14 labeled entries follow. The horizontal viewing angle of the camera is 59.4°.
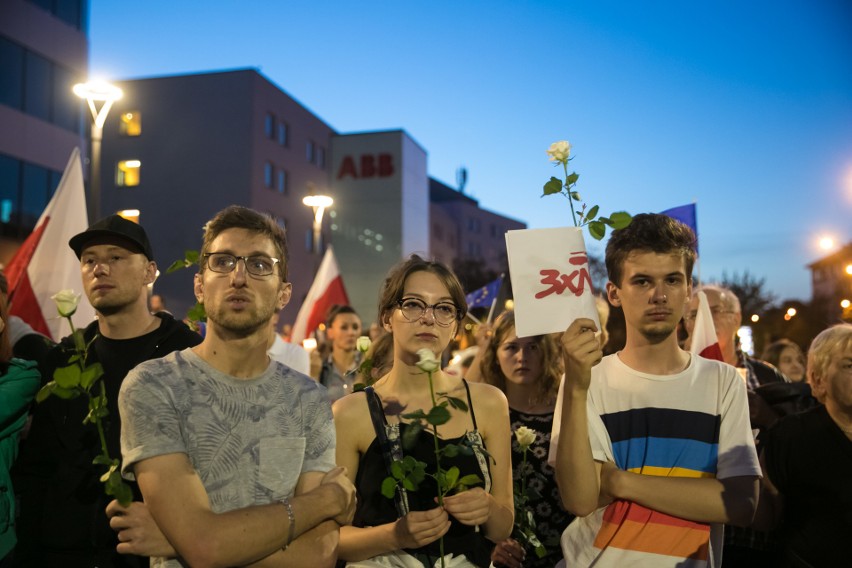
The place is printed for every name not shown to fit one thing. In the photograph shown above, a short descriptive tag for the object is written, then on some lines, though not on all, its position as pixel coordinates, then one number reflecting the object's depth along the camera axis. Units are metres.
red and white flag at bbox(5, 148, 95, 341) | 6.54
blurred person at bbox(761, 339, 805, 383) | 9.12
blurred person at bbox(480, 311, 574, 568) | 4.08
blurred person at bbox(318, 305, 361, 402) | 8.36
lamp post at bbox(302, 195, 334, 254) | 18.50
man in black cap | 3.34
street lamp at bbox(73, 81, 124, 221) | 11.39
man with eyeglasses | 2.39
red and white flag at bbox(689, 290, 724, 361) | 5.25
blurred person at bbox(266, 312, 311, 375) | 7.88
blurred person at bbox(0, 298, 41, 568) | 3.59
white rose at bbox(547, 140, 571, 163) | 2.80
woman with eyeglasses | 2.91
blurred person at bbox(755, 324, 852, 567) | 3.46
